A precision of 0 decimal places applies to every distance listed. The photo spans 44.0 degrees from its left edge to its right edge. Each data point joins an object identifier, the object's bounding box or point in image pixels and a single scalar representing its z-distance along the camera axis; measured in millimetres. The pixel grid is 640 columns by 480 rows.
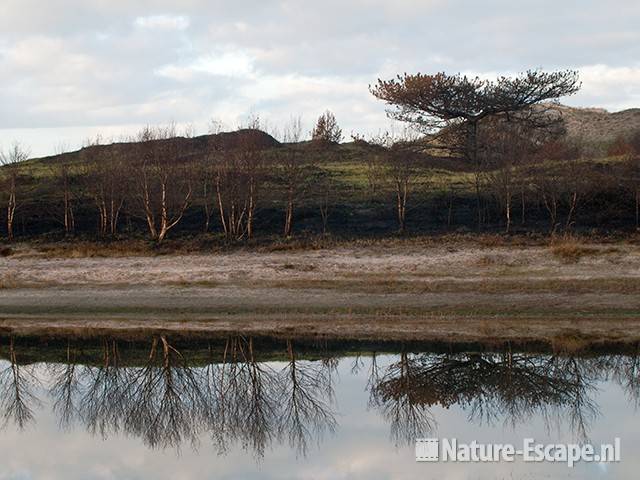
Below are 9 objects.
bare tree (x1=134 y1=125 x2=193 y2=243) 39594
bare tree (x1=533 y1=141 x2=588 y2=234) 38875
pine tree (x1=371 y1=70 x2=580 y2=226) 51688
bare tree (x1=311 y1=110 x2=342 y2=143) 63744
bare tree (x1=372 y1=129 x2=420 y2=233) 40906
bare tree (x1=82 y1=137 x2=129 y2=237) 41562
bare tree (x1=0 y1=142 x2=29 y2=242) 41250
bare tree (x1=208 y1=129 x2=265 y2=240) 39656
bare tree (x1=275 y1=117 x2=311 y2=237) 39938
